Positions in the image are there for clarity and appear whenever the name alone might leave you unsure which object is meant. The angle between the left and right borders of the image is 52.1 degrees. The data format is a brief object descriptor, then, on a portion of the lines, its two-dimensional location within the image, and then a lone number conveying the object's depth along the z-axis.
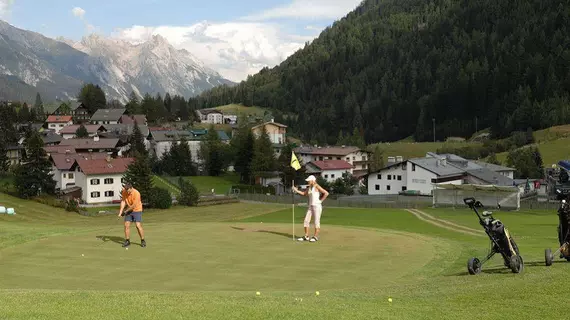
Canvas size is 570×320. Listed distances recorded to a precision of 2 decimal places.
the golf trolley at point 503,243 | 14.43
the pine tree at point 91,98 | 195.12
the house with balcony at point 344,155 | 136.00
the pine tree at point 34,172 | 83.69
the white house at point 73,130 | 153.12
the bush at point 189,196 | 85.31
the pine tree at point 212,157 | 129.12
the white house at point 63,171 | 95.88
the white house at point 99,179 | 90.50
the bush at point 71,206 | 76.25
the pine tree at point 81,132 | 146.62
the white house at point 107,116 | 170.50
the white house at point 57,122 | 174.00
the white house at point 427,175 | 92.12
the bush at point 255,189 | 105.62
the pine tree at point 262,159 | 116.80
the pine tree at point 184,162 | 127.62
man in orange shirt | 20.78
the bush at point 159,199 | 80.75
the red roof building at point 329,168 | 122.19
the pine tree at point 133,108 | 188.01
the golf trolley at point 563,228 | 15.44
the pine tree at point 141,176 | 81.19
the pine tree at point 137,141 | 129.52
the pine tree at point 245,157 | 121.32
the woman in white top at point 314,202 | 21.86
